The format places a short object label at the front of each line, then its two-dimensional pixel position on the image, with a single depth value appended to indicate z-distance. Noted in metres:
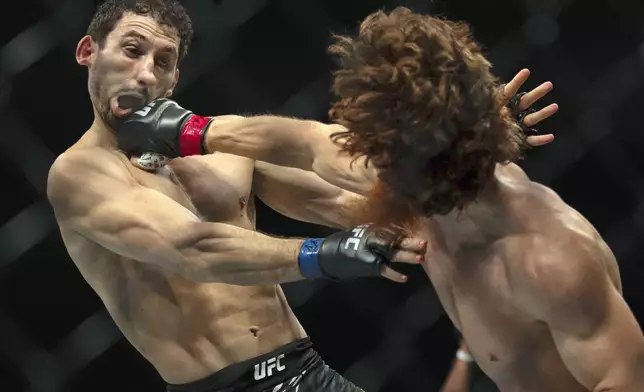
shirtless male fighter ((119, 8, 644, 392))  2.74
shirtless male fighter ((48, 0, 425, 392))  2.93
